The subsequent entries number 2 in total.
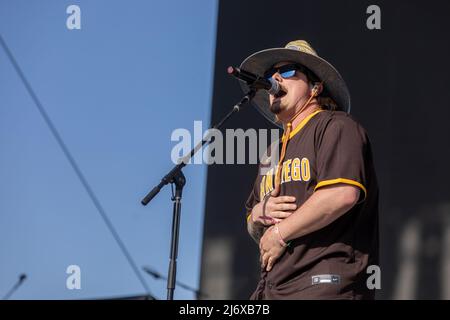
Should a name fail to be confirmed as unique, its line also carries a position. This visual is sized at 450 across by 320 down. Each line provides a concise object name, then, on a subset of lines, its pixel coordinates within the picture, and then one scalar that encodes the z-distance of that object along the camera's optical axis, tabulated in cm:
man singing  475
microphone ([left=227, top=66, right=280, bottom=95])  547
